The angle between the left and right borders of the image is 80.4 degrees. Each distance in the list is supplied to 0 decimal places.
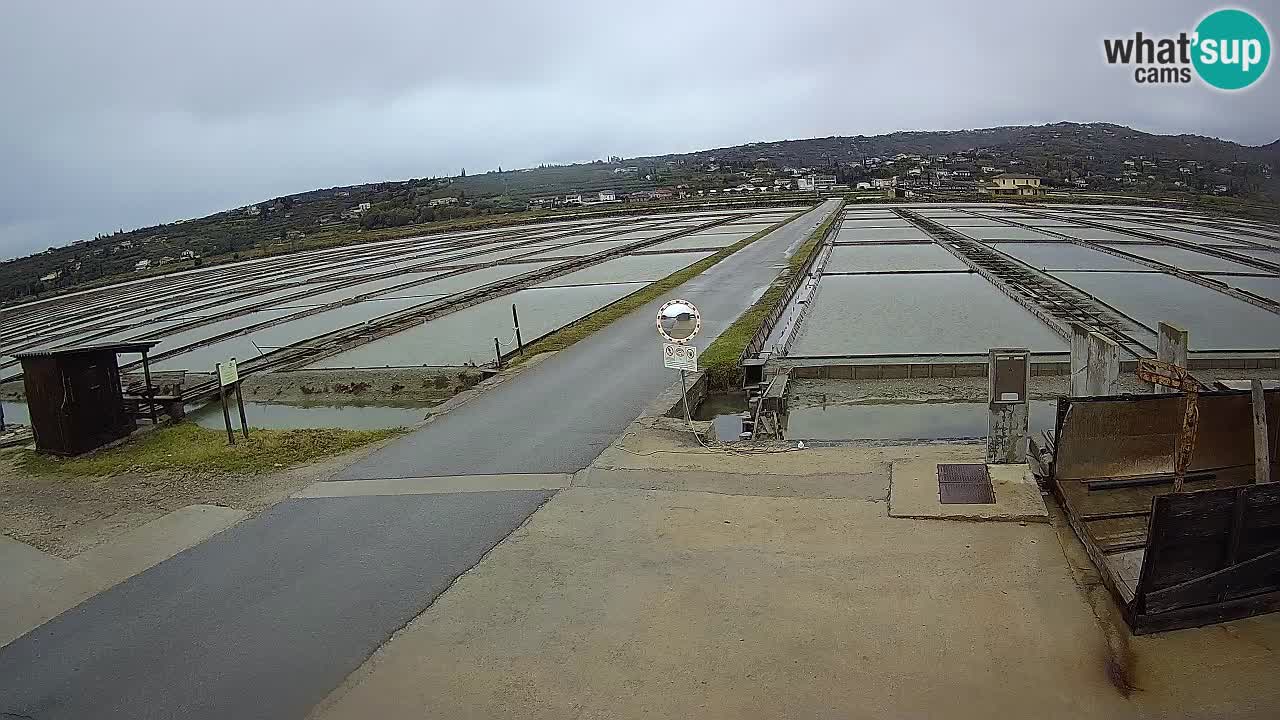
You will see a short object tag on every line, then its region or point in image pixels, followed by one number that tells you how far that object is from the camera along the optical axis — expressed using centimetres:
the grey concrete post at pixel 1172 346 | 627
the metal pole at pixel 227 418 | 898
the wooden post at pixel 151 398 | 1052
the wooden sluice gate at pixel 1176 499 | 432
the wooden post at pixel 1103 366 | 661
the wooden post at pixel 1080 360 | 712
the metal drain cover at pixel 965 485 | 600
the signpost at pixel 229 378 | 890
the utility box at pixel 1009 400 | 651
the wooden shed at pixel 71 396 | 932
